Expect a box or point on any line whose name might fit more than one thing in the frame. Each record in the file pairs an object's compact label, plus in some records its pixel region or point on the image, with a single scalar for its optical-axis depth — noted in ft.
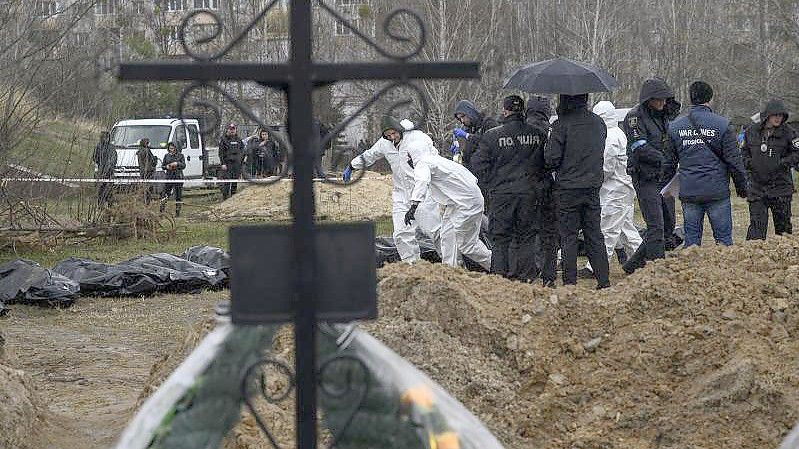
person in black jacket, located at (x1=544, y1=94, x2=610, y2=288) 31.19
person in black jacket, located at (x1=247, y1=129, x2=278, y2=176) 67.84
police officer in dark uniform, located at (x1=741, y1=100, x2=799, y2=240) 37.78
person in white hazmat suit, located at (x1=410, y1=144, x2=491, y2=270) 37.86
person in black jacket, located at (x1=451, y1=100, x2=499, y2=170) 42.57
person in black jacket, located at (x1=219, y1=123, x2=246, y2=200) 84.79
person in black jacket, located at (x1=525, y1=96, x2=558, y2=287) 34.27
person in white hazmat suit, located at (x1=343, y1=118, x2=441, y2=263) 39.63
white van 75.70
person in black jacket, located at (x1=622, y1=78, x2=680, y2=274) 34.22
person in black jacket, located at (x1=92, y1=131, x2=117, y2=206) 57.62
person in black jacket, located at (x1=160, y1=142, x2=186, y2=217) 72.84
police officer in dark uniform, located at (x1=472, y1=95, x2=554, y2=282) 33.35
